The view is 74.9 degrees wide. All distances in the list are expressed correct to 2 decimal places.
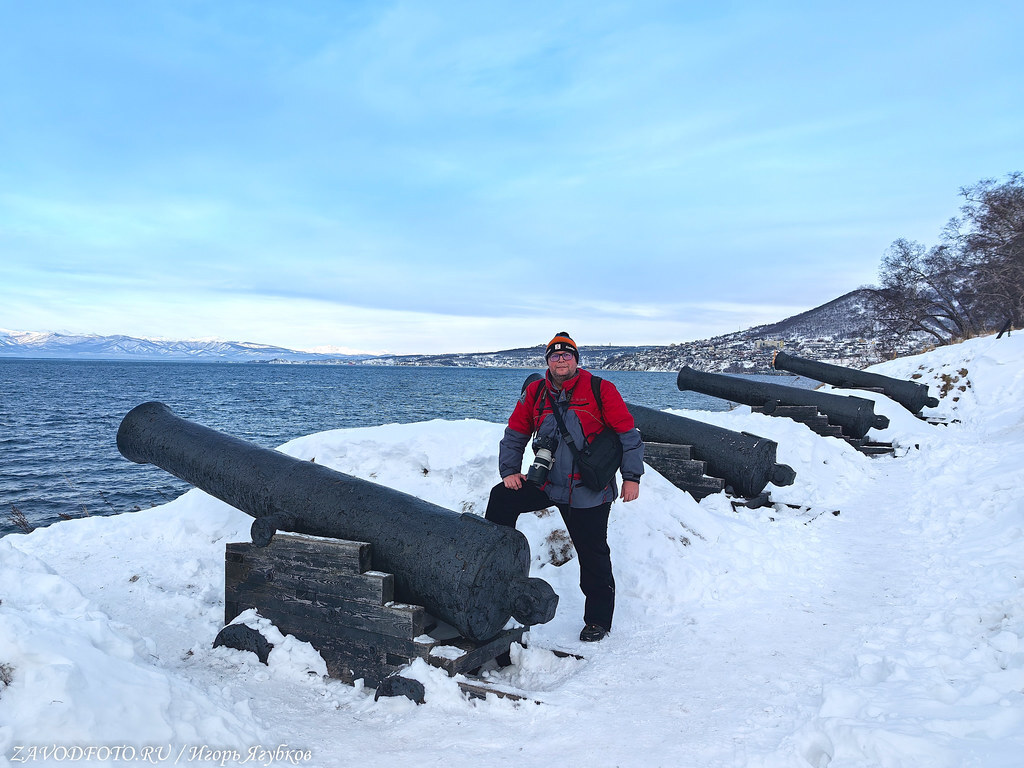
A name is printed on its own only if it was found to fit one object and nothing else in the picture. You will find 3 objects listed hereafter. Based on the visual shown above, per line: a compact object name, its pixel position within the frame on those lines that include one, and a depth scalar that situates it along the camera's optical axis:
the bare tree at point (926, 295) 34.94
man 4.77
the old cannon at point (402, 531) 3.93
